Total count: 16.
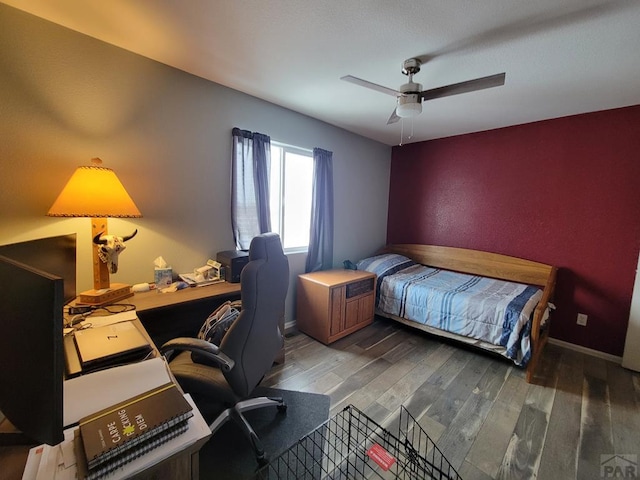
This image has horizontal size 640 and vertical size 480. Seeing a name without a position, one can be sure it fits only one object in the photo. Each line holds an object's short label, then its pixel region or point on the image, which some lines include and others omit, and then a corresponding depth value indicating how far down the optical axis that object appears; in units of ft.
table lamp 4.83
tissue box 6.55
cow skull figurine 5.38
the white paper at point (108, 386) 2.55
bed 7.61
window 9.48
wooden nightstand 9.03
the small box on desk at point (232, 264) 7.20
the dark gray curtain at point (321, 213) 10.18
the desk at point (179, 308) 5.63
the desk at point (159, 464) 2.02
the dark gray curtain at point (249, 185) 8.02
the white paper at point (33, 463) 1.90
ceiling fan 5.43
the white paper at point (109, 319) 4.51
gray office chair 4.38
